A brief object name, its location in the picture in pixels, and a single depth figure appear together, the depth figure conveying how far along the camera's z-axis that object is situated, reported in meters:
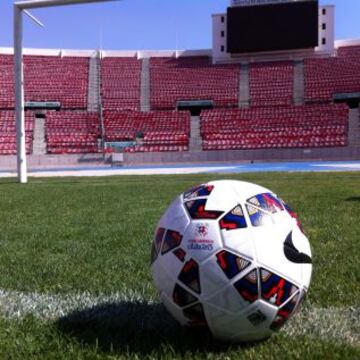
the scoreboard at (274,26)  42.16
